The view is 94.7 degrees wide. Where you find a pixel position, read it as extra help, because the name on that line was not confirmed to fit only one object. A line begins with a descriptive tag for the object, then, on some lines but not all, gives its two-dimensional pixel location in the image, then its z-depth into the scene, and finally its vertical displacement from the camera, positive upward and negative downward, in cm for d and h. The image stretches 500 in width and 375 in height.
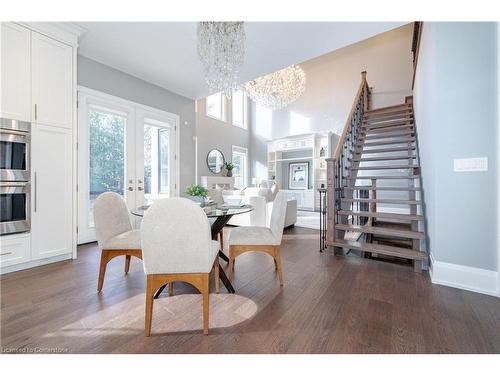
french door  357 +63
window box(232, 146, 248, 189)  874 +87
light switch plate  196 +20
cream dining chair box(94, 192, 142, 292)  197 -43
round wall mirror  746 +91
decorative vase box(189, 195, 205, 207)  247 -12
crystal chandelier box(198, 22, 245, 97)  247 +155
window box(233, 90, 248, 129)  883 +309
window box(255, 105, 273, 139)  901 +262
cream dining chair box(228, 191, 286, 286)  214 -48
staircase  282 +5
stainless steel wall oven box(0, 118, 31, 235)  230 +12
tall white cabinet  236 +75
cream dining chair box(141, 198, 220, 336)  137 -36
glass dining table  197 -22
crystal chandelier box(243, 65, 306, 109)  535 +241
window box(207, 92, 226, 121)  759 +276
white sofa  434 -36
